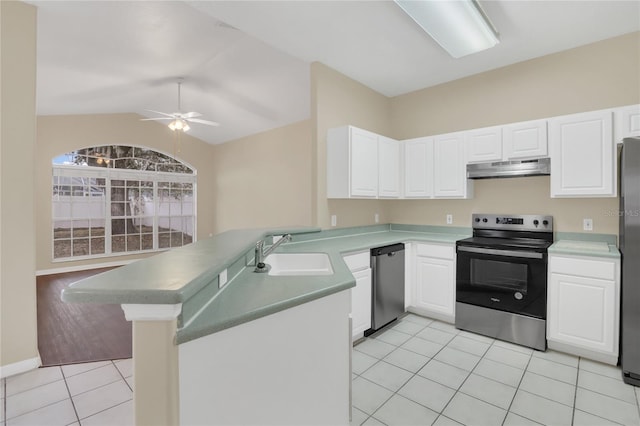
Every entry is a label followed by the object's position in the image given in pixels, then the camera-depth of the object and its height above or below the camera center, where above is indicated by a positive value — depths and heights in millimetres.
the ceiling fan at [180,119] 5035 +1512
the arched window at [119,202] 6430 +196
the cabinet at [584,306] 2408 -790
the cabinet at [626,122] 2508 +707
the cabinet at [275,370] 965 -590
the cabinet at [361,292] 2785 -763
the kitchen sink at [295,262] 2250 -387
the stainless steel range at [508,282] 2715 -681
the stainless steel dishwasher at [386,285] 3004 -765
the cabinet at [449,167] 3484 +488
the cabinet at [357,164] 3299 +510
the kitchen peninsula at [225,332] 876 -422
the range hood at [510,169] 2971 +408
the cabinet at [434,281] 3250 -780
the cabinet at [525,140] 2939 +673
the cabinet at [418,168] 3748 +511
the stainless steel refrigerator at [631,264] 2242 -408
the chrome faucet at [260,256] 1724 -269
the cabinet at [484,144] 3207 +684
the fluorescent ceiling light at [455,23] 2318 +1514
